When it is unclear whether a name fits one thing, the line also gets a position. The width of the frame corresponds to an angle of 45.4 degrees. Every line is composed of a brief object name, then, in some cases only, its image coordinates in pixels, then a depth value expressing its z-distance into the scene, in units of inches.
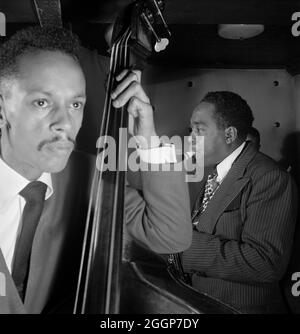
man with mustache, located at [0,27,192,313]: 27.7
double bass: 24.4
